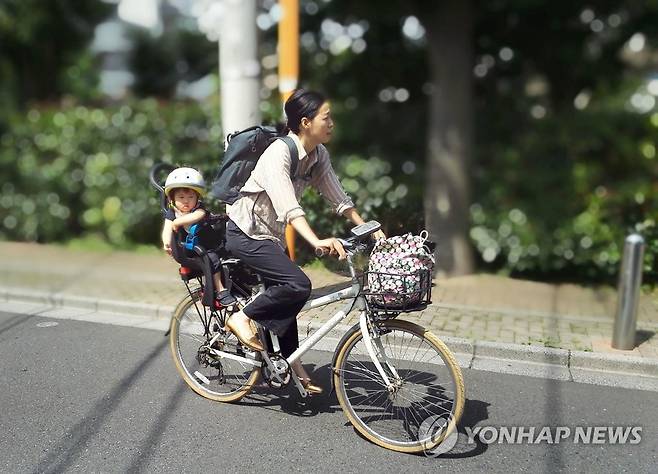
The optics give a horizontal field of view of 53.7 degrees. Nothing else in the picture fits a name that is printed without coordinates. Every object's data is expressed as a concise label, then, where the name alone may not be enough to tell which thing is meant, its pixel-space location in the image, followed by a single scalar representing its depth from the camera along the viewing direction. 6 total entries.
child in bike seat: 3.71
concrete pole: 6.44
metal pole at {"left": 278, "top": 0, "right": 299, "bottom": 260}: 6.25
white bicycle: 3.32
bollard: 4.88
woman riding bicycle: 3.32
